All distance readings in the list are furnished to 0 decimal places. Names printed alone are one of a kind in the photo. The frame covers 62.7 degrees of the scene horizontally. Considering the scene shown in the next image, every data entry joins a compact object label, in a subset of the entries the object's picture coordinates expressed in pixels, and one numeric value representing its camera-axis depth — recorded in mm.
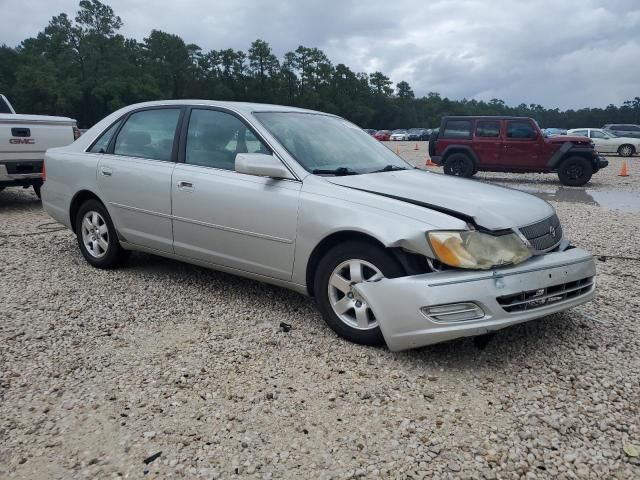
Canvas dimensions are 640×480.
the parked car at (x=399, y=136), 61406
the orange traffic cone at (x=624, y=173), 16672
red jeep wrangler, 14211
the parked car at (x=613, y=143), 24656
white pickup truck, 7766
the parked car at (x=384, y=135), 55791
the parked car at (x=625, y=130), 29044
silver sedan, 2977
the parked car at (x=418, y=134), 60525
